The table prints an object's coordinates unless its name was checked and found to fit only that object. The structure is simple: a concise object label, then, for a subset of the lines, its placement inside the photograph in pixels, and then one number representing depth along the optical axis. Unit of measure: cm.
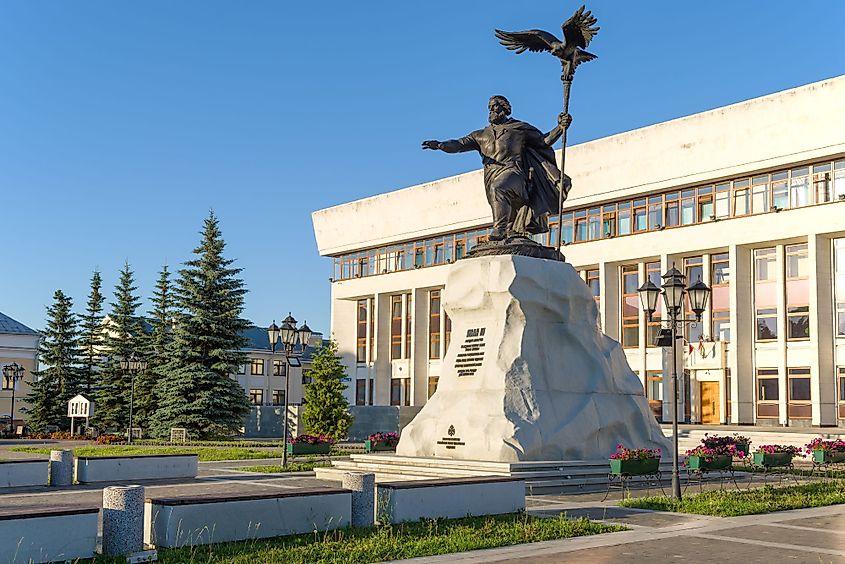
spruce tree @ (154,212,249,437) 4103
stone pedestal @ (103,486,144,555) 993
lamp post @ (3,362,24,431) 5041
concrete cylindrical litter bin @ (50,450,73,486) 1903
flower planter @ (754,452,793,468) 1995
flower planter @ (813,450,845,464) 2320
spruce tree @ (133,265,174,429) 4528
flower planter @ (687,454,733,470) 1880
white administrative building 4194
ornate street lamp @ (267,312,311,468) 2583
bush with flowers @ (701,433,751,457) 1956
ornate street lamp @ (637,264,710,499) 1591
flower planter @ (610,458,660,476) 1645
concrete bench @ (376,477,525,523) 1241
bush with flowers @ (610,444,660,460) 1670
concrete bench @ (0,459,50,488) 1828
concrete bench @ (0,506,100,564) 927
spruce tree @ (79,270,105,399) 5306
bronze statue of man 2030
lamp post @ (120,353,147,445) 4019
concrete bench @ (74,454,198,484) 1970
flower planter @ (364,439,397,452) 2575
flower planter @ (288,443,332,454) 2773
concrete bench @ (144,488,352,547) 1053
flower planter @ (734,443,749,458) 2040
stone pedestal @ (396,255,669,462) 1805
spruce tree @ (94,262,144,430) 4753
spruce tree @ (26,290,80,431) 5209
